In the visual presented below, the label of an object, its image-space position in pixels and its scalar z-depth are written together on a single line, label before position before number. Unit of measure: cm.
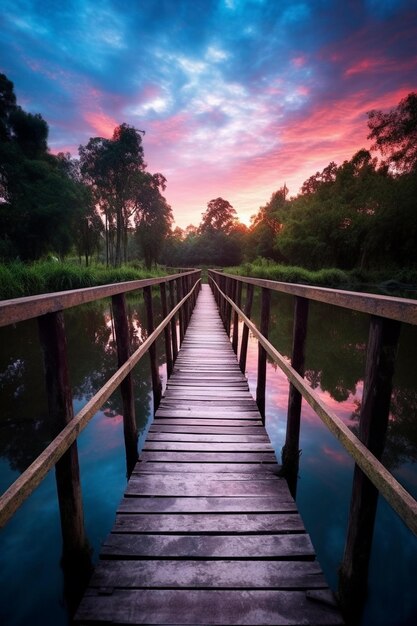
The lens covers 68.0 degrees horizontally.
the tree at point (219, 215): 7762
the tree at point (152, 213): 3391
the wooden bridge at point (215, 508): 129
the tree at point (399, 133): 2681
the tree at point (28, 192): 2156
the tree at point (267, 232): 5272
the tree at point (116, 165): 2966
